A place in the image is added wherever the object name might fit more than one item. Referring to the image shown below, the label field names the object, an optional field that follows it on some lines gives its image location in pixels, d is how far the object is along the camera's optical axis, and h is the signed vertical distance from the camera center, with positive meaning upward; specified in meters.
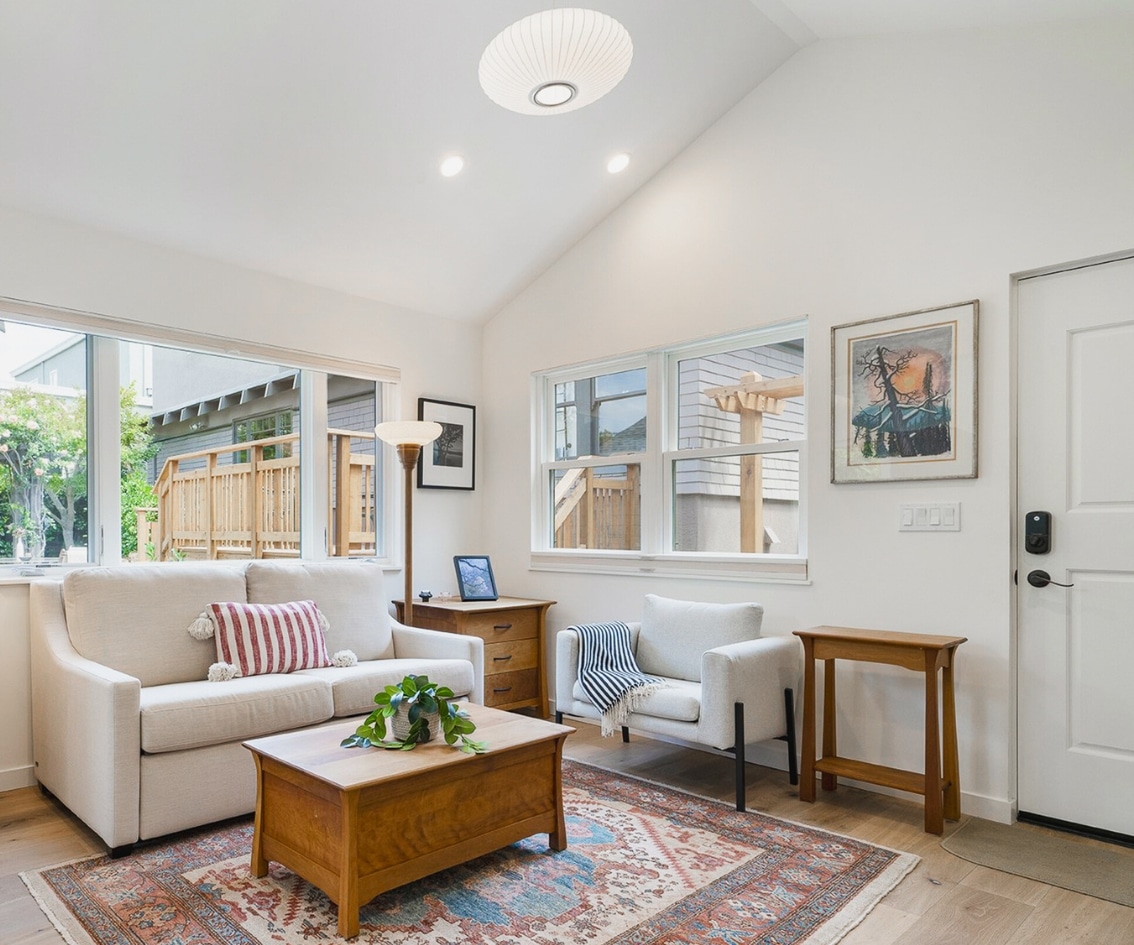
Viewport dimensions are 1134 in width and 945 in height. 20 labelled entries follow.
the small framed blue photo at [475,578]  4.41 -0.53
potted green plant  2.37 -0.71
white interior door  2.70 -0.23
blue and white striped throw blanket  3.30 -0.82
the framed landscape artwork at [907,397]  2.99 +0.34
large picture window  3.33 +0.14
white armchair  3.00 -0.79
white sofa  2.60 -0.77
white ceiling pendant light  2.09 +1.15
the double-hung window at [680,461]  3.66 +0.11
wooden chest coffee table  2.09 -0.92
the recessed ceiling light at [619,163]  3.89 +1.56
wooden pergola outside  3.71 +0.26
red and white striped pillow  3.23 -0.64
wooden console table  2.73 -0.85
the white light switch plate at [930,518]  3.01 -0.14
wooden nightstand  4.11 -0.82
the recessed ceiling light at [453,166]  3.61 +1.44
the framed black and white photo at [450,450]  4.60 +0.20
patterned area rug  2.09 -1.18
